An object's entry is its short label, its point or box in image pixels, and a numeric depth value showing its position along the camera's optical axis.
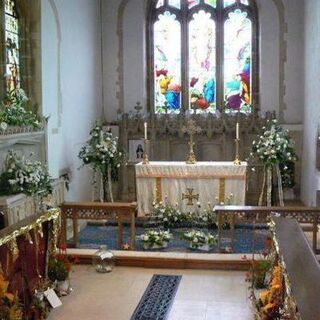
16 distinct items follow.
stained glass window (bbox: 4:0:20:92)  8.02
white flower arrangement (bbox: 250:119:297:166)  9.34
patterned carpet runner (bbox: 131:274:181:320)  4.96
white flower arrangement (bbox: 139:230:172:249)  7.16
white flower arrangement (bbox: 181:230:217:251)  7.15
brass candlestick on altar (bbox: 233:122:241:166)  8.93
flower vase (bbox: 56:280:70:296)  5.48
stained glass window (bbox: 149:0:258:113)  11.55
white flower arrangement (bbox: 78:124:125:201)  9.59
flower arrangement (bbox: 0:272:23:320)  3.74
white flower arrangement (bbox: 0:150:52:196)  6.84
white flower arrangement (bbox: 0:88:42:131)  7.14
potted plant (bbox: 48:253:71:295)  5.43
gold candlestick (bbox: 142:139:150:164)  9.02
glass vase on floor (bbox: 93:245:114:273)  6.37
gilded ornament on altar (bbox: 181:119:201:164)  9.18
